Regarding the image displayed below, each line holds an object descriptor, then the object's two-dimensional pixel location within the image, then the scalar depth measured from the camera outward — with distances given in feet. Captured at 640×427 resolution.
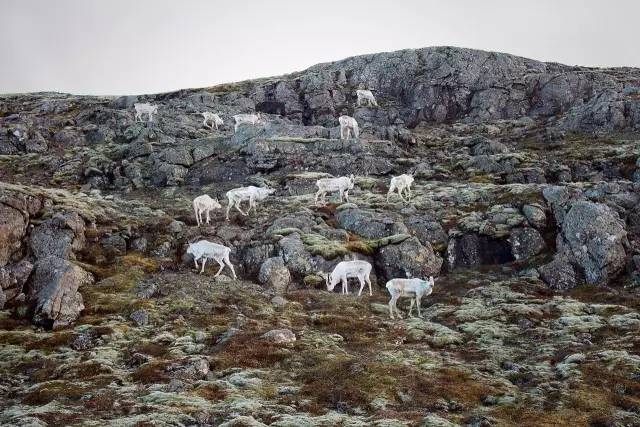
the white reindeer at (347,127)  193.16
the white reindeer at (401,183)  147.64
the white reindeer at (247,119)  218.18
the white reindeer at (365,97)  270.87
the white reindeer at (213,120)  230.56
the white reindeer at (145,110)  225.15
